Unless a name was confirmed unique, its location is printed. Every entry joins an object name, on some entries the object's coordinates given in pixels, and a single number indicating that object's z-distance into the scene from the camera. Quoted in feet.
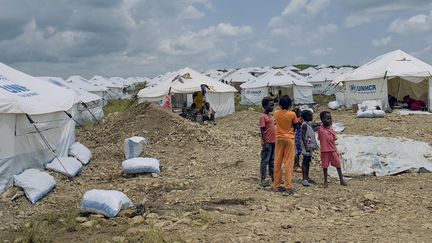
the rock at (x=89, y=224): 20.66
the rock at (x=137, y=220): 21.02
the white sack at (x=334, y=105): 82.53
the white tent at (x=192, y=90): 73.92
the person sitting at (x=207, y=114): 66.00
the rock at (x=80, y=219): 21.52
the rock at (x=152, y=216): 21.50
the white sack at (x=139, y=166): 31.30
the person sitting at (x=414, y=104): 69.83
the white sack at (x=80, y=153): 37.45
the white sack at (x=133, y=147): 37.12
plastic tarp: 30.78
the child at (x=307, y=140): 26.58
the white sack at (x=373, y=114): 63.31
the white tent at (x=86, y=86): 111.04
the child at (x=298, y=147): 29.78
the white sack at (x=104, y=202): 21.89
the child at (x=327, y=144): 26.61
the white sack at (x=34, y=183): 26.27
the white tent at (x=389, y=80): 70.49
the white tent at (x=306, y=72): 180.34
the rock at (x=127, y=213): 22.17
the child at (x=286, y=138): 24.81
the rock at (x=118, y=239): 18.58
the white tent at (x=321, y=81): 130.34
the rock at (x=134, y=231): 19.26
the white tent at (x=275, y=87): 101.86
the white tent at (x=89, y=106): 74.31
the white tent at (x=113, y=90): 158.20
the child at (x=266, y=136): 26.45
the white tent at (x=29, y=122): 27.91
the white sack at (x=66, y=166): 32.01
